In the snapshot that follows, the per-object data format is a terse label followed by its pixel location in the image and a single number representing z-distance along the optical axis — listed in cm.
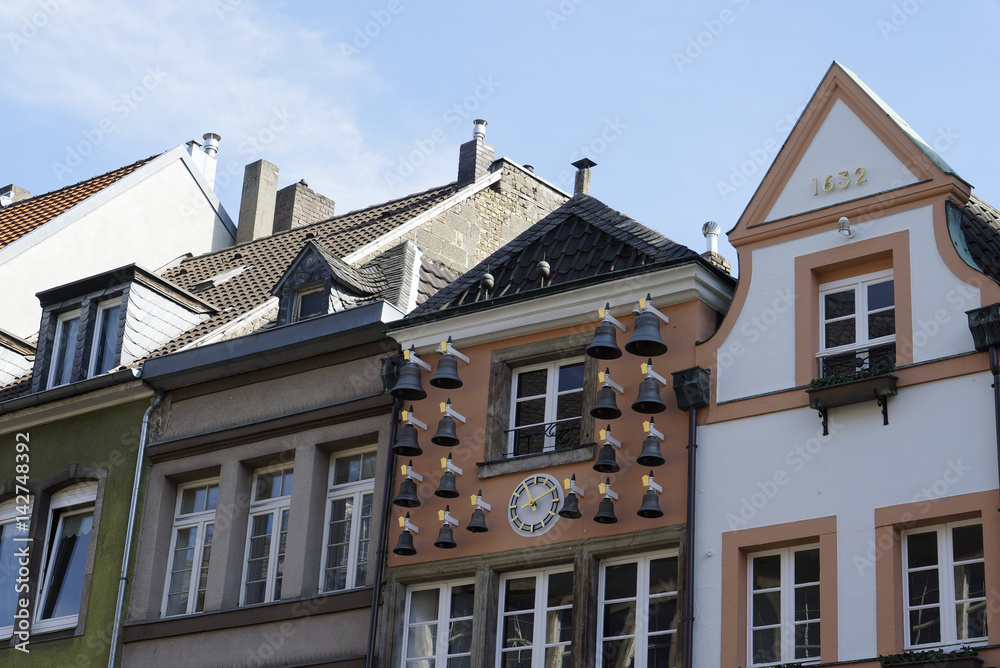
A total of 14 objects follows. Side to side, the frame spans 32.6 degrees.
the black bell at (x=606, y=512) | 1823
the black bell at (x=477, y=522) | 1919
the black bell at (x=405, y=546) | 1975
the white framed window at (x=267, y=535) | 2194
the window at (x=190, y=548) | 2275
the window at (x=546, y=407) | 1973
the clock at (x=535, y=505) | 1912
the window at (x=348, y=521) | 2114
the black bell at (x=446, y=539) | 1947
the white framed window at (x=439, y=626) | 1942
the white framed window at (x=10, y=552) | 2484
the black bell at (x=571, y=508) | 1839
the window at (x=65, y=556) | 2419
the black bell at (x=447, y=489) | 1969
